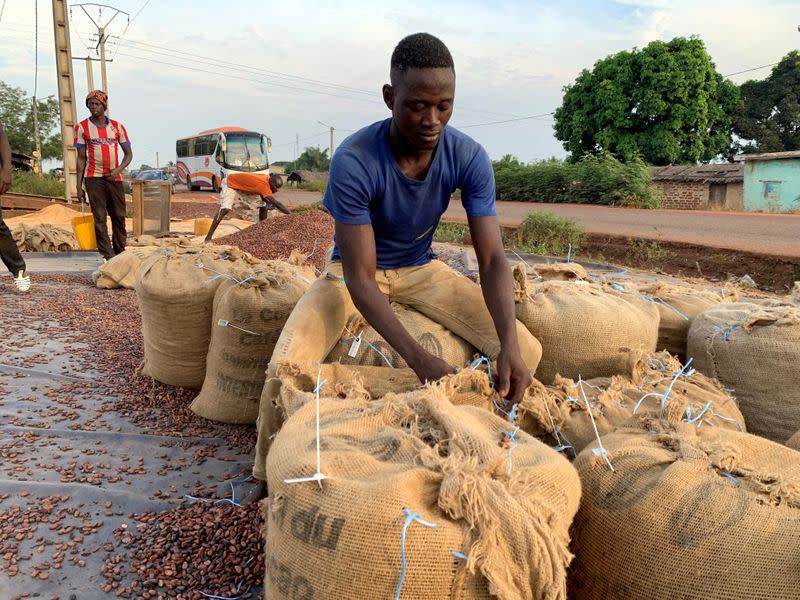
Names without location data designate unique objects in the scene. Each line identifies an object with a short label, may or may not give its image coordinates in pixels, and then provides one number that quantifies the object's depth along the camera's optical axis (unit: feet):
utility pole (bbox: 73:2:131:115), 77.82
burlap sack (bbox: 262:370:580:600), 4.07
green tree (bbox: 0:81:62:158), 121.39
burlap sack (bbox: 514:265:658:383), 8.65
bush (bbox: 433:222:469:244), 39.71
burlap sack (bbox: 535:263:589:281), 10.34
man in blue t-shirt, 6.98
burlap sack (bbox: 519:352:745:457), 6.46
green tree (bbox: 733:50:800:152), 92.27
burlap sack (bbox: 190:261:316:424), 9.82
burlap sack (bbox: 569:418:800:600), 4.52
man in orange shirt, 31.58
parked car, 110.25
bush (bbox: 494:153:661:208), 61.57
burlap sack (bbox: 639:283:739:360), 9.97
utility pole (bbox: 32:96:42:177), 87.64
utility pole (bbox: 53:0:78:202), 45.80
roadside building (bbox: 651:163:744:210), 78.95
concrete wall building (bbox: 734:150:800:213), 73.61
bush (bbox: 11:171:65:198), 60.23
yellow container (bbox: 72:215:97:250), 29.99
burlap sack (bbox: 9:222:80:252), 31.07
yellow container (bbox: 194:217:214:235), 38.11
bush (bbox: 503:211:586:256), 34.91
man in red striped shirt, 23.79
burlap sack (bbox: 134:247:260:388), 10.83
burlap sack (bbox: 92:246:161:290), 21.49
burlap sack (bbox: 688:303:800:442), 8.16
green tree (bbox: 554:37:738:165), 90.07
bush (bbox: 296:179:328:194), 106.20
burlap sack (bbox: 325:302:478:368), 8.11
